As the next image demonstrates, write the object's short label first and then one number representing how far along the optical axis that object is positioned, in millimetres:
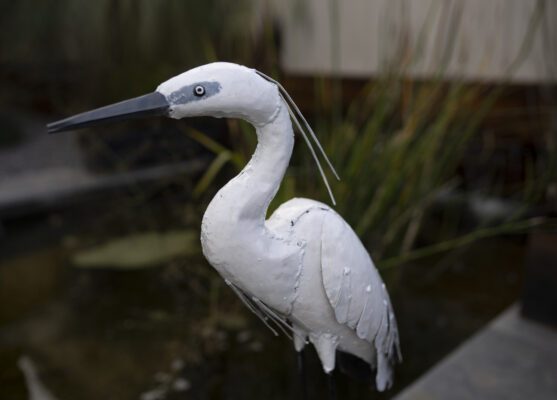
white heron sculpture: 658
